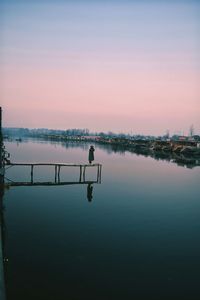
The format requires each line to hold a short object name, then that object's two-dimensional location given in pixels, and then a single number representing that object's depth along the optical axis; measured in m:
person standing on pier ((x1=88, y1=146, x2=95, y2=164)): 27.98
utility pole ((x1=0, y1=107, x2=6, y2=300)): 7.59
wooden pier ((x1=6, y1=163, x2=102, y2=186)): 20.42
